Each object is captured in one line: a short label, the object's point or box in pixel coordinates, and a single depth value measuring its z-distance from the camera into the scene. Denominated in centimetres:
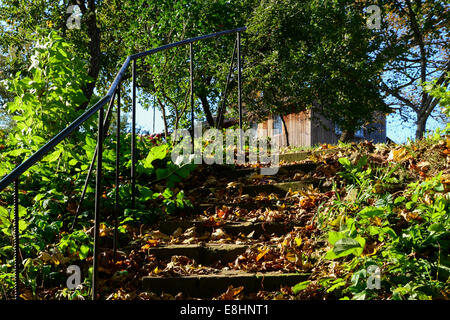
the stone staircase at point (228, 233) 243
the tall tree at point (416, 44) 1231
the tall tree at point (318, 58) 1128
